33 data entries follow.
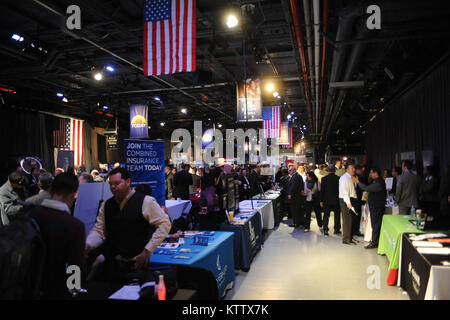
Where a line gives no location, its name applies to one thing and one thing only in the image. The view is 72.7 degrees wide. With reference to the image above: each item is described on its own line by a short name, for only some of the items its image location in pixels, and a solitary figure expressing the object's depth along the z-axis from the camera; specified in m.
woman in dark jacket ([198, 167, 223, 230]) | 4.87
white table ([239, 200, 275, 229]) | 7.61
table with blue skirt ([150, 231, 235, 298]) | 3.14
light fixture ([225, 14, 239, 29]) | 5.78
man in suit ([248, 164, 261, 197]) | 10.67
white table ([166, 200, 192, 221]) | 6.75
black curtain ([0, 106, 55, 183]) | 11.09
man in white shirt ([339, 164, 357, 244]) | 6.70
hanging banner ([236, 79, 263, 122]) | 8.90
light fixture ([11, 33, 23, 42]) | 6.58
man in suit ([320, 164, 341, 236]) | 7.82
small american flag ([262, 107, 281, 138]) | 12.39
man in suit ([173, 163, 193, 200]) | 9.55
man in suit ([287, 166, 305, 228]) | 8.40
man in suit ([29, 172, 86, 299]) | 1.84
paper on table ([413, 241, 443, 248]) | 3.45
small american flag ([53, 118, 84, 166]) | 14.26
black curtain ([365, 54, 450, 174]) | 6.91
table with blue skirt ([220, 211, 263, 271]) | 5.02
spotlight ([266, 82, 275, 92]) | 10.53
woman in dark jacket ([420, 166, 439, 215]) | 7.02
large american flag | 4.50
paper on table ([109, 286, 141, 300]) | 2.05
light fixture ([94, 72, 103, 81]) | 9.30
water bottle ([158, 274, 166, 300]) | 1.94
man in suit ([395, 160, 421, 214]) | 6.26
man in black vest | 2.77
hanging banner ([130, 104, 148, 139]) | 11.79
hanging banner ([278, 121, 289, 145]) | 16.59
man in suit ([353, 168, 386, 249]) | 6.21
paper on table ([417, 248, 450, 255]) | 3.22
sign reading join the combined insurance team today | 4.45
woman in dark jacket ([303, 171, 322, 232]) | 8.25
